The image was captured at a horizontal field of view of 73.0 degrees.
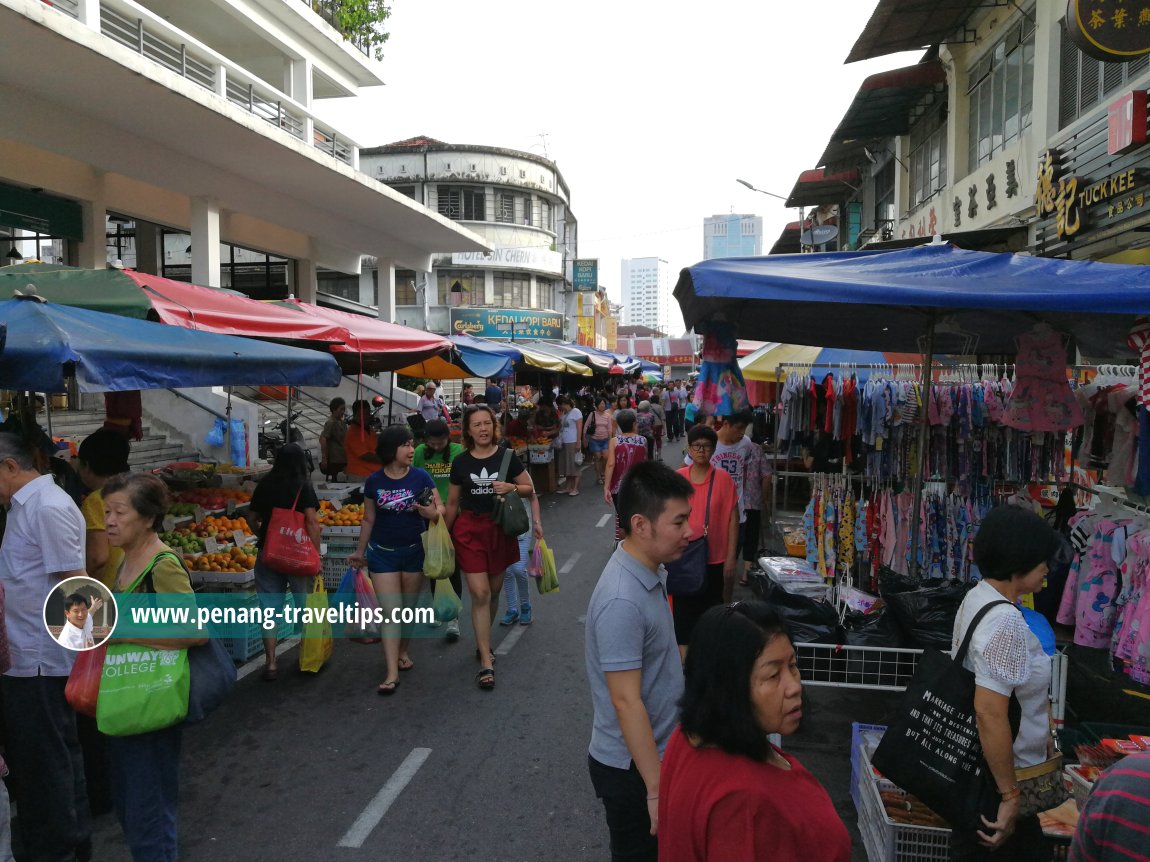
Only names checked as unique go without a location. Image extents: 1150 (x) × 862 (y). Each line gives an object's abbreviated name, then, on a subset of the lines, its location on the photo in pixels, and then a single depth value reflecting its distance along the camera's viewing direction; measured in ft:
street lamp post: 81.36
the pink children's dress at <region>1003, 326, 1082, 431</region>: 15.53
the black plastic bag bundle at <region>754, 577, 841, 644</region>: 13.34
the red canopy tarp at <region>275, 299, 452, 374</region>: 25.29
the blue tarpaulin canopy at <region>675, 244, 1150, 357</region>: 11.85
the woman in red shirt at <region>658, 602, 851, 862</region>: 5.62
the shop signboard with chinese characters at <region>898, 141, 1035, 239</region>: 38.83
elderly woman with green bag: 9.67
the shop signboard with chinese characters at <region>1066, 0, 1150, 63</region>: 23.47
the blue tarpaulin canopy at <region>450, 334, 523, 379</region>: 36.65
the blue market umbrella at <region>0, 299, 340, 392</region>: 12.37
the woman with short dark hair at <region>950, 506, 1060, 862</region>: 8.27
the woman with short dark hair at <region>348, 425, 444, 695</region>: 18.45
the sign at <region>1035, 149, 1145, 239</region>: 28.22
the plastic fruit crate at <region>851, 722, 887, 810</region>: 12.23
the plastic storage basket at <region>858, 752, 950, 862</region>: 10.14
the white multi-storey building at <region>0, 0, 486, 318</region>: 33.76
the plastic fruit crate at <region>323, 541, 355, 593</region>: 24.26
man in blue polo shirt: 7.97
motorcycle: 45.57
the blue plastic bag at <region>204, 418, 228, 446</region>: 40.96
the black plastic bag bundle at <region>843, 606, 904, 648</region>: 13.29
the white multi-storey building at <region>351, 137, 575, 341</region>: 127.13
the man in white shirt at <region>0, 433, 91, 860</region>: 10.86
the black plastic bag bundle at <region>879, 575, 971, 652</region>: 12.74
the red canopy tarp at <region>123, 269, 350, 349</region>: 19.07
